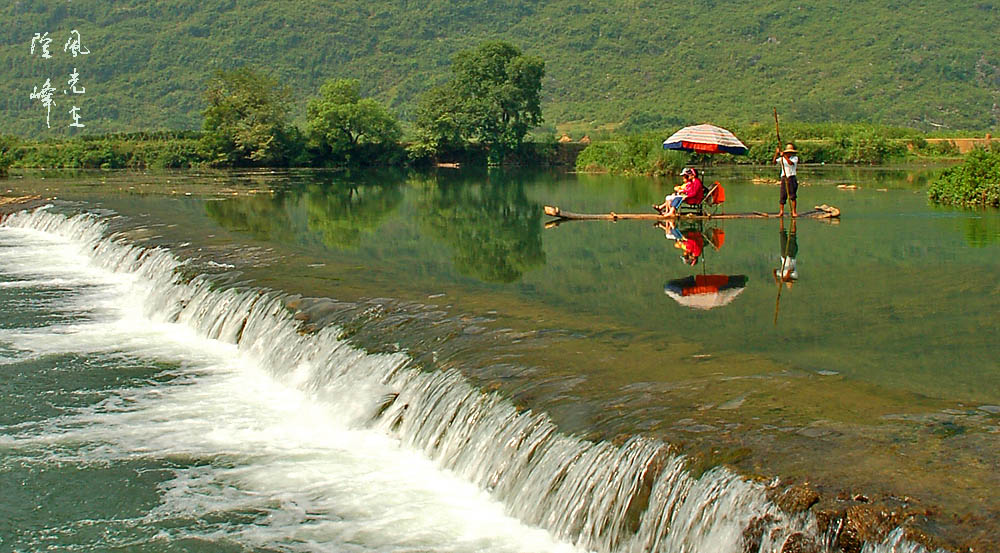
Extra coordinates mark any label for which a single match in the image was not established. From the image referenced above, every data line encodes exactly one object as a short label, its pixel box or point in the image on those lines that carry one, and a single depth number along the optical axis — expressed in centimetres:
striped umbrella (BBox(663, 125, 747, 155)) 2411
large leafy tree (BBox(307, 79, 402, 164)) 6475
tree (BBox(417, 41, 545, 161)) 6688
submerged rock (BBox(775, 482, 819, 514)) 612
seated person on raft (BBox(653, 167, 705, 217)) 2330
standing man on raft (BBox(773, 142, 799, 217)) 2198
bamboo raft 2294
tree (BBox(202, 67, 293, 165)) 6247
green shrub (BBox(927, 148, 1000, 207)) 2514
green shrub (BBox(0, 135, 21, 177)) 6227
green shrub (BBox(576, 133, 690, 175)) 4756
